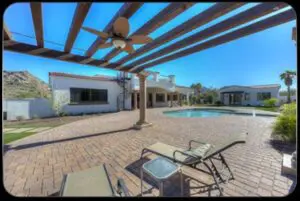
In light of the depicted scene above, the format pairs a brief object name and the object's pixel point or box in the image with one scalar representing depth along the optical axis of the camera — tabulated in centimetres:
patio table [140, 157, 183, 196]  193
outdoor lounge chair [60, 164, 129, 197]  165
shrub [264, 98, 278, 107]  1911
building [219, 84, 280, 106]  2328
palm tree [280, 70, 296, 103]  2130
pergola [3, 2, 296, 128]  215
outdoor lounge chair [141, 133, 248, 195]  240
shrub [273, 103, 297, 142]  412
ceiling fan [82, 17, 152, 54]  236
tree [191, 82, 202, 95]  3295
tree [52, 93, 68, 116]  1027
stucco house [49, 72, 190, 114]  1190
